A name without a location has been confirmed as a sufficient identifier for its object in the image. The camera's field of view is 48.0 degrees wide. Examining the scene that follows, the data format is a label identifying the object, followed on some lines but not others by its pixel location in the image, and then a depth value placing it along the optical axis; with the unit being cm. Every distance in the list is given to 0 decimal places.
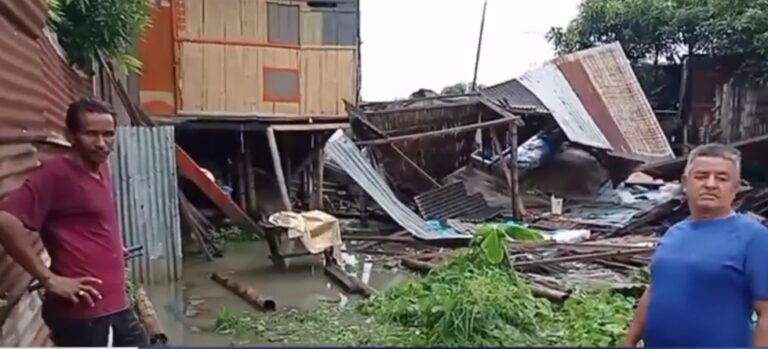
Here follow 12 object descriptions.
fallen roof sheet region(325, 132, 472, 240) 1430
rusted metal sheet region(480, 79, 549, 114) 1780
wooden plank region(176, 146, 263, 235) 1158
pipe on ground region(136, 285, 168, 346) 702
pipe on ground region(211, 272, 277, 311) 894
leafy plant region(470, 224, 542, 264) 902
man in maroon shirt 313
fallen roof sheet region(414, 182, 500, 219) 1606
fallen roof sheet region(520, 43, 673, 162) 1709
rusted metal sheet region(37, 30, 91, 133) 604
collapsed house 1419
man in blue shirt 277
